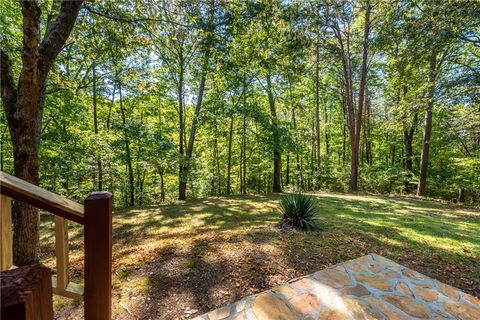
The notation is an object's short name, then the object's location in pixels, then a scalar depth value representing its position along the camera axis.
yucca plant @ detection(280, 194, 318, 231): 4.24
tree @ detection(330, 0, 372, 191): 10.09
